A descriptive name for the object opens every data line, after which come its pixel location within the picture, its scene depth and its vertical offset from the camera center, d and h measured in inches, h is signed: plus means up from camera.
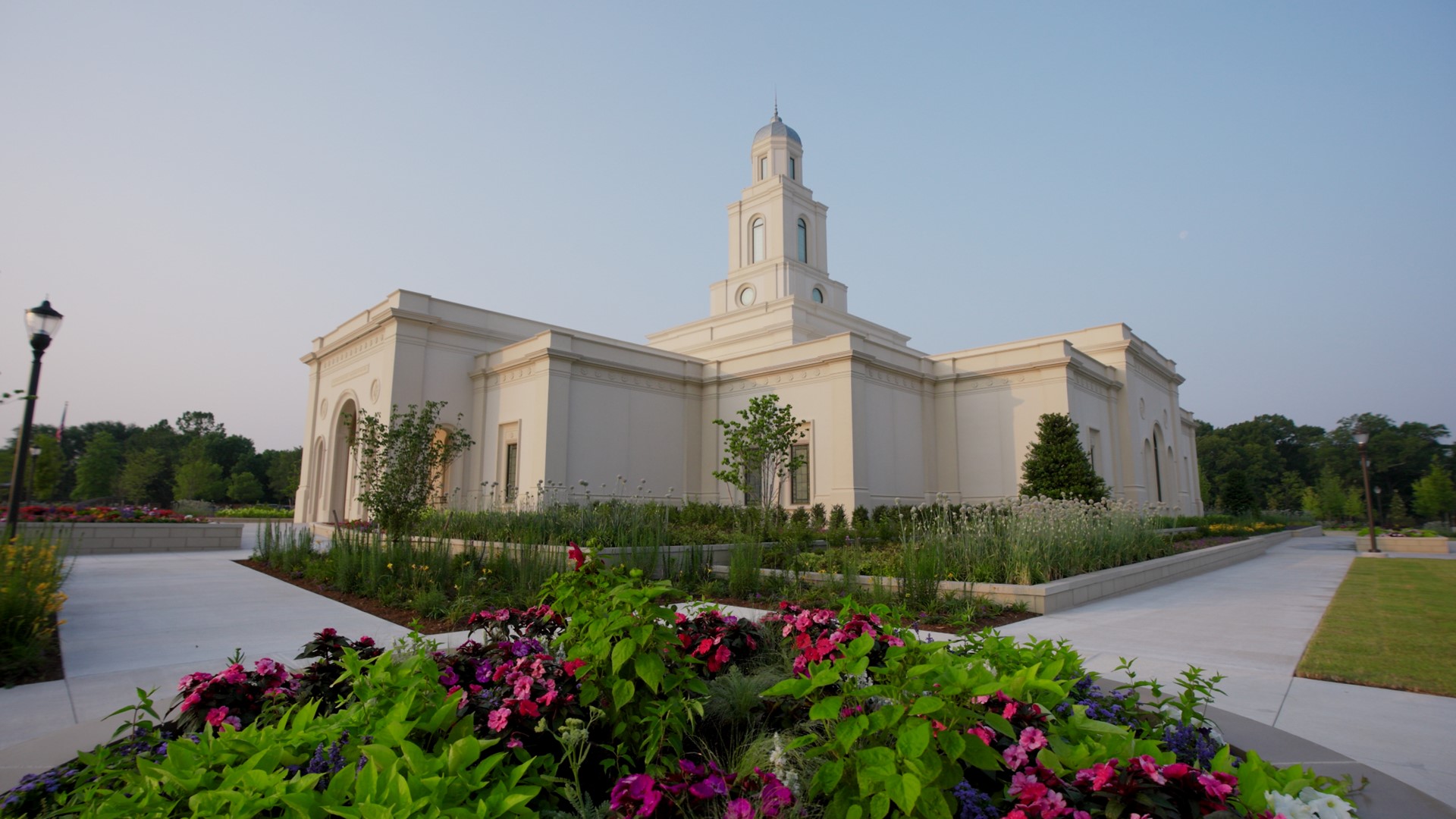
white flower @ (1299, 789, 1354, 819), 55.7 -25.3
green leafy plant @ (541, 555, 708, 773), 81.0 -22.3
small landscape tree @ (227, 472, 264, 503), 1648.6 +24.7
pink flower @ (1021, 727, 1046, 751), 69.4 -24.5
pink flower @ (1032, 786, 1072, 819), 55.9 -25.3
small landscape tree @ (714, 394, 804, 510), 608.1 +50.9
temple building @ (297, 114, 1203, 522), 692.7 +107.2
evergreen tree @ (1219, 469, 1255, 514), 1119.6 +9.2
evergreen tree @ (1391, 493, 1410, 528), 1531.7 -30.1
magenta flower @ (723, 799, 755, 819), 57.9 -26.4
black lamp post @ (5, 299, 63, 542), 303.6 +73.6
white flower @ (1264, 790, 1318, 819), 55.4 -24.9
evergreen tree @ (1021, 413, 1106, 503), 615.2 +30.8
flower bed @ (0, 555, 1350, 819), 57.4 -24.7
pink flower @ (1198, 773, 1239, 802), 54.4 -22.8
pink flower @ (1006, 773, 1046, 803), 58.6 -25.3
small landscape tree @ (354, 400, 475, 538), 374.9 +15.6
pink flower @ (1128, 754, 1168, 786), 56.7 -22.6
